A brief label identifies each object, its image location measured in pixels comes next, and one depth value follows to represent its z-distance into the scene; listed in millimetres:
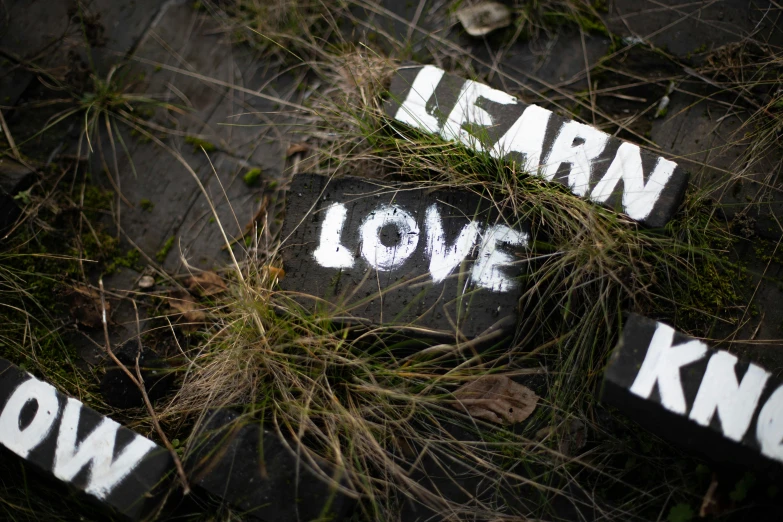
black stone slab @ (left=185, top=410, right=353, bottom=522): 1762
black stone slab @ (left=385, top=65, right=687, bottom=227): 1993
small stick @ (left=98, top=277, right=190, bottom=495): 1834
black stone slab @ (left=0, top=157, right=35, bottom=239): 2369
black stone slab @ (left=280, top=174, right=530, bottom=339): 1938
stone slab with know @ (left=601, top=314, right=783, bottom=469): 1654
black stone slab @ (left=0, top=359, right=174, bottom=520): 1832
